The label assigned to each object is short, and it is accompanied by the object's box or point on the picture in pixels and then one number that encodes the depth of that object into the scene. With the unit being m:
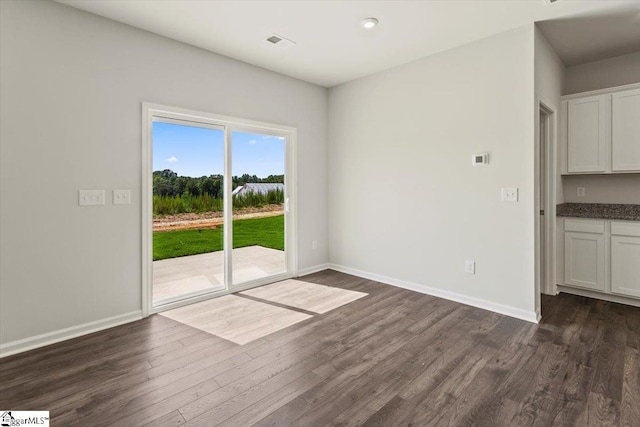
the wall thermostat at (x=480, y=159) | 3.40
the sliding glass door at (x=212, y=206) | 3.40
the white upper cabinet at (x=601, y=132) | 3.53
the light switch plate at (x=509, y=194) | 3.21
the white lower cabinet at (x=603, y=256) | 3.40
